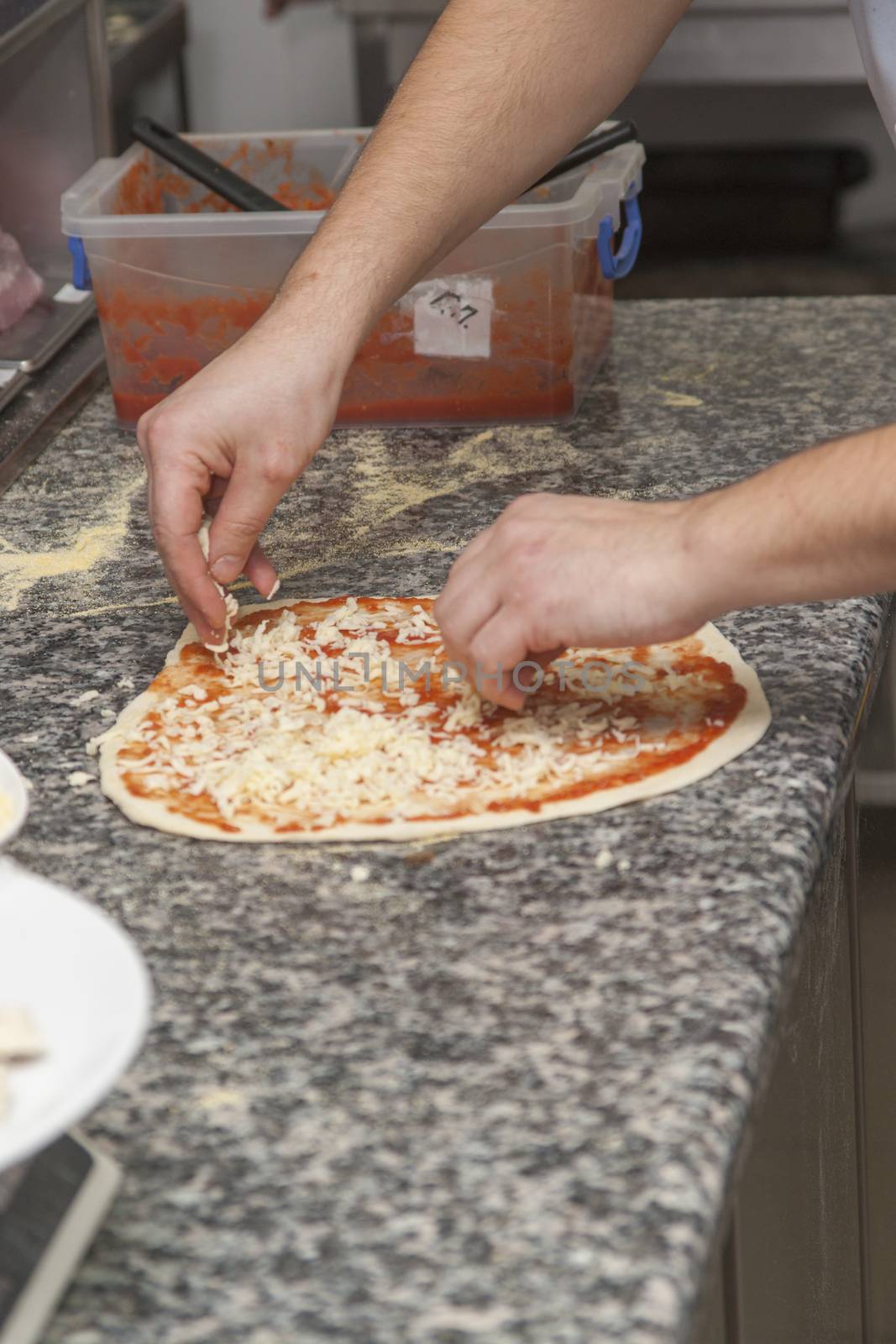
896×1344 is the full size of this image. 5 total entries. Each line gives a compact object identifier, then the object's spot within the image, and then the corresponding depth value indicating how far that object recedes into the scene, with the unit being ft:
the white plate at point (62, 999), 3.91
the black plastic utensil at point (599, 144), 7.44
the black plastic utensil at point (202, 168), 7.43
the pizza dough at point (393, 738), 6.11
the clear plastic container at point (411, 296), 7.28
